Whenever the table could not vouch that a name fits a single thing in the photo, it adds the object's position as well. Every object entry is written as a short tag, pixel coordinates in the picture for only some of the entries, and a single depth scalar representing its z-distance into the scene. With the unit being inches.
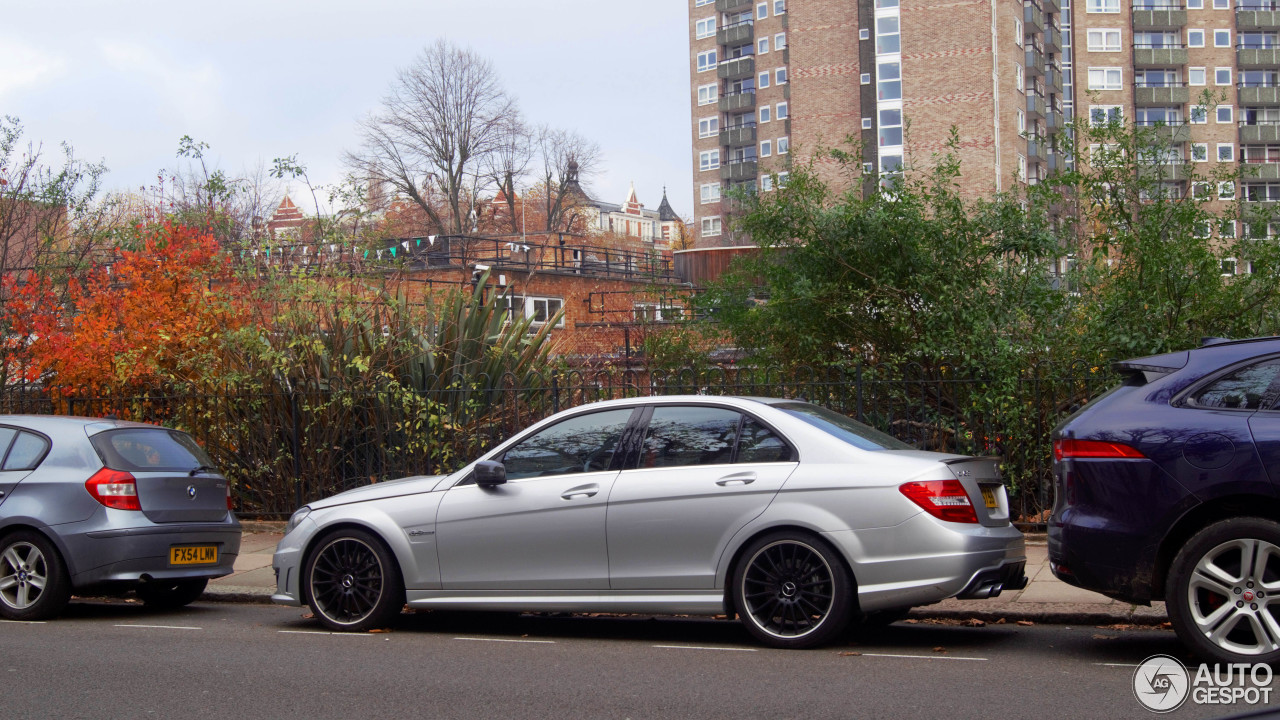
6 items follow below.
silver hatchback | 343.6
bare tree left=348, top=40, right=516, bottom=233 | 2268.7
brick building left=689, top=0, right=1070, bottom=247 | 2283.5
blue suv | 230.7
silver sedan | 265.1
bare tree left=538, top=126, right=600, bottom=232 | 2810.0
